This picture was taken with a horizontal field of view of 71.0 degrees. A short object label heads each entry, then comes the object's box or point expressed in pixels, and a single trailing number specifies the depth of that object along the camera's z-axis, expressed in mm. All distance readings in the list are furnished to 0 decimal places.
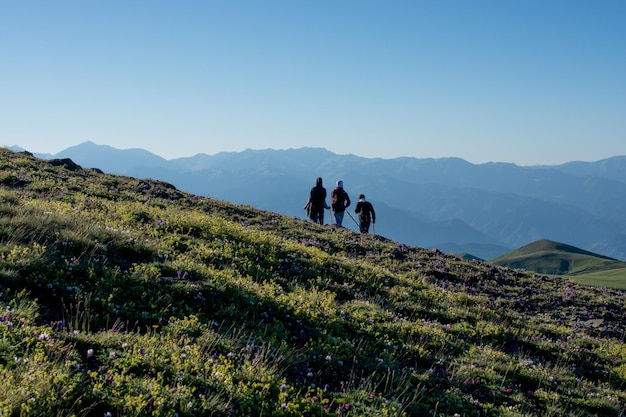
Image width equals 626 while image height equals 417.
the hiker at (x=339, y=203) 31906
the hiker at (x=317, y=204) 31547
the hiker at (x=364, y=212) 32438
